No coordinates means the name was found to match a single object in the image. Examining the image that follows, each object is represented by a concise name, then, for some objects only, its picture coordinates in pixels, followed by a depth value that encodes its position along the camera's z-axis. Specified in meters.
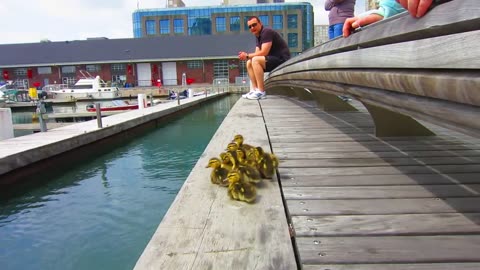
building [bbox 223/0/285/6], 91.13
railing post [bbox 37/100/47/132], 9.66
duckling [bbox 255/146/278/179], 2.62
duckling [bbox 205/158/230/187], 2.54
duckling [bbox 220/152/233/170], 2.57
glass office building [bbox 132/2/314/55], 76.75
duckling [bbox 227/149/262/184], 2.44
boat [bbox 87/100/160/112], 18.66
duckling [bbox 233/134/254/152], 2.90
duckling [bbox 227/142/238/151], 2.86
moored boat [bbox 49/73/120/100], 40.22
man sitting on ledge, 7.74
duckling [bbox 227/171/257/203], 2.22
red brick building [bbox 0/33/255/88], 53.16
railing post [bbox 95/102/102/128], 9.88
